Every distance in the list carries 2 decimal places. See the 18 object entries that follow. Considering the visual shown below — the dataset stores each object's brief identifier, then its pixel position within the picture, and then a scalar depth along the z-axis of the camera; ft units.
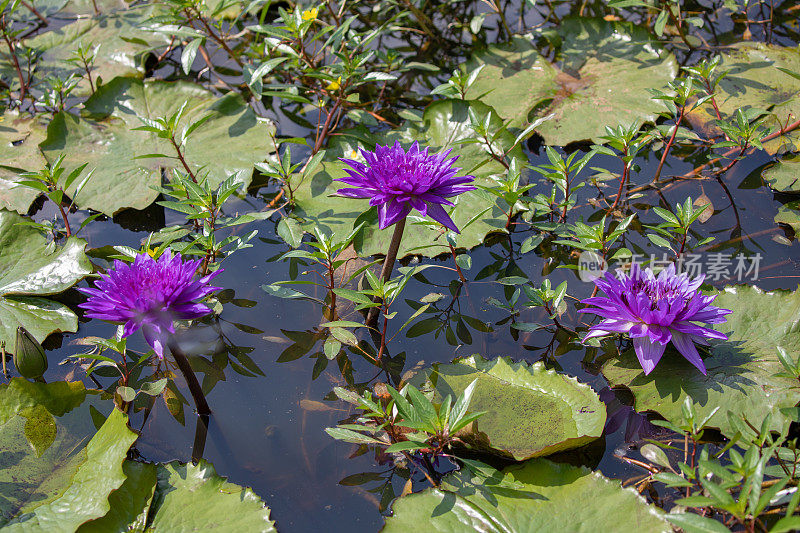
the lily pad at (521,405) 7.59
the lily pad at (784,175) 11.00
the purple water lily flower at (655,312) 8.06
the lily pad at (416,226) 10.62
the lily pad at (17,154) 11.71
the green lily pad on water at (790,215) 10.53
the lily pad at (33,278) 9.56
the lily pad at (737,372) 7.70
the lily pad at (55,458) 7.02
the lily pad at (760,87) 12.23
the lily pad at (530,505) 6.79
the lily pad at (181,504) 7.13
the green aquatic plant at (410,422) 7.23
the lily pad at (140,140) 11.85
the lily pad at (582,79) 12.55
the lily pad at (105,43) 15.28
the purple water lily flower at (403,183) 7.87
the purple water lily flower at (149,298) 7.22
